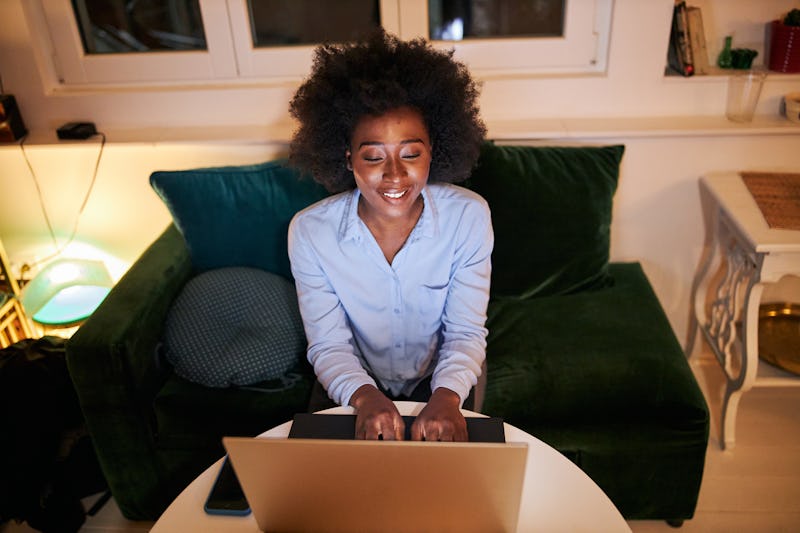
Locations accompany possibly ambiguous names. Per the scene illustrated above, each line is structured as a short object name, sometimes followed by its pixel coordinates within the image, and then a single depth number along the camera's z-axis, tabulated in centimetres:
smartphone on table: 106
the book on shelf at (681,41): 203
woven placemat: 177
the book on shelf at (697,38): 202
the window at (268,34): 212
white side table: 171
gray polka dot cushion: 166
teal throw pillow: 190
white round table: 102
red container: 200
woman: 135
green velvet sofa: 159
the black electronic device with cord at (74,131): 215
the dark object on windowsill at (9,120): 213
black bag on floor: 171
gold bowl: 212
